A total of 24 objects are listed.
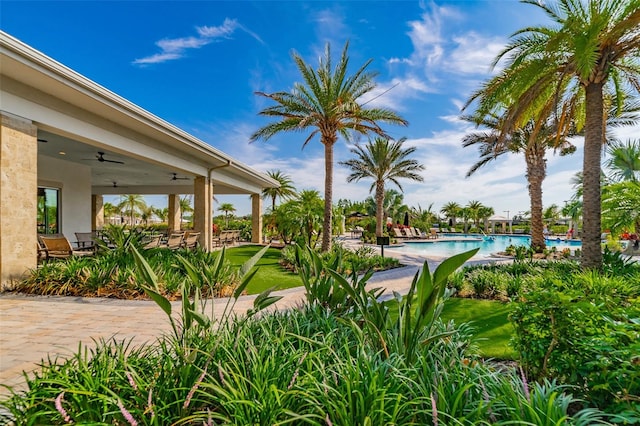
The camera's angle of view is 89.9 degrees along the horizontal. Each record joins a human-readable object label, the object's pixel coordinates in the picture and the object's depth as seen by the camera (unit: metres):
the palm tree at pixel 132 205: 48.91
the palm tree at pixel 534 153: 15.86
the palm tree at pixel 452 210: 52.68
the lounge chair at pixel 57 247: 9.40
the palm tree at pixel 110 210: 49.31
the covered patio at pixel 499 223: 42.62
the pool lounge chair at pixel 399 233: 30.27
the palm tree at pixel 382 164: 24.69
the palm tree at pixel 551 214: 43.59
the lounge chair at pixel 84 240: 12.99
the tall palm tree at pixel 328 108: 13.44
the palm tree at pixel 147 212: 53.51
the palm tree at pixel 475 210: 48.29
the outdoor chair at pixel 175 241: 12.23
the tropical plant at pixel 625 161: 17.55
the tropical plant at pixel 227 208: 49.32
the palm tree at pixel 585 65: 7.12
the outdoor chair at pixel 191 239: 12.88
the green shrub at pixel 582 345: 1.96
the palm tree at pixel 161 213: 53.28
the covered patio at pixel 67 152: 6.36
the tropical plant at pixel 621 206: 9.34
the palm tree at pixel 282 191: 32.34
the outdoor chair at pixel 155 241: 12.62
